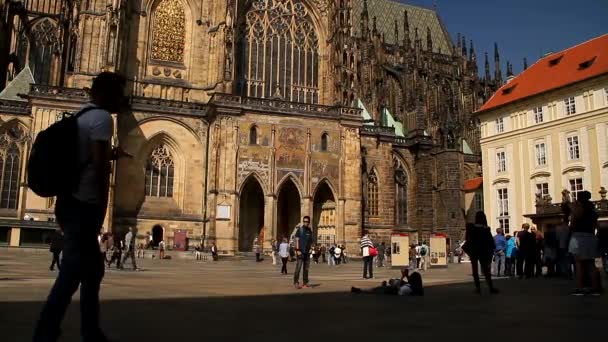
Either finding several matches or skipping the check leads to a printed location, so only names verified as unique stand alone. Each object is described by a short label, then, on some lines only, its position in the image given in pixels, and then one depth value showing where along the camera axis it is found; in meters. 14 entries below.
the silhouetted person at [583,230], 9.04
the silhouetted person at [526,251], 15.30
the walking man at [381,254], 29.76
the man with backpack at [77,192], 3.47
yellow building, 30.83
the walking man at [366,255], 15.39
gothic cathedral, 33.16
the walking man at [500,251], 17.44
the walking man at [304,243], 11.82
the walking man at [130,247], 18.41
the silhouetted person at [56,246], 15.56
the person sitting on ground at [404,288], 9.35
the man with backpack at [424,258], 24.23
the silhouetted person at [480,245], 10.15
